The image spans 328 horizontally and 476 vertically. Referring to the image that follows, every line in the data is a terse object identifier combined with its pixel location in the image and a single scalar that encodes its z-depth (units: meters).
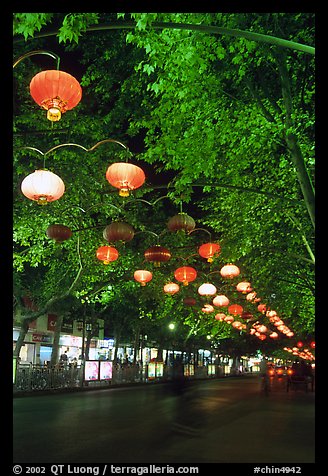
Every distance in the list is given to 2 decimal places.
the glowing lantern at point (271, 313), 20.86
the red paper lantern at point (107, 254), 12.43
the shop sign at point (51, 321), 37.09
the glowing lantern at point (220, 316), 19.47
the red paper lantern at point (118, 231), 10.27
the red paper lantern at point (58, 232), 10.60
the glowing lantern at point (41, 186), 7.56
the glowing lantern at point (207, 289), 14.41
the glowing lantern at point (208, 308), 19.39
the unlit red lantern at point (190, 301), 16.57
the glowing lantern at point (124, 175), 8.21
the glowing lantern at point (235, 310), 18.05
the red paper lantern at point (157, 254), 11.41
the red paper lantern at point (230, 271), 13.60
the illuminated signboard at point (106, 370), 25.31
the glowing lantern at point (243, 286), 16.23
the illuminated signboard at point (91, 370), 23.92
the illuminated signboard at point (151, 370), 32.06
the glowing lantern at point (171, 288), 15.47
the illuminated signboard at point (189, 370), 41.58
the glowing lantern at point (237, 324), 21.19
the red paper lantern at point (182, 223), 10.42
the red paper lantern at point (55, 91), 5.93
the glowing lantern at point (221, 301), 16.41
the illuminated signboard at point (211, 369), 51.53
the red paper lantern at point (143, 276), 13.72
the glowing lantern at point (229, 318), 21.13
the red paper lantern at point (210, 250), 12.49
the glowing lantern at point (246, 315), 19.60
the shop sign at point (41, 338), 35.22
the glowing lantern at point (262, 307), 19.39
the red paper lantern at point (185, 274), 13.54
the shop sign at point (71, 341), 40.46
